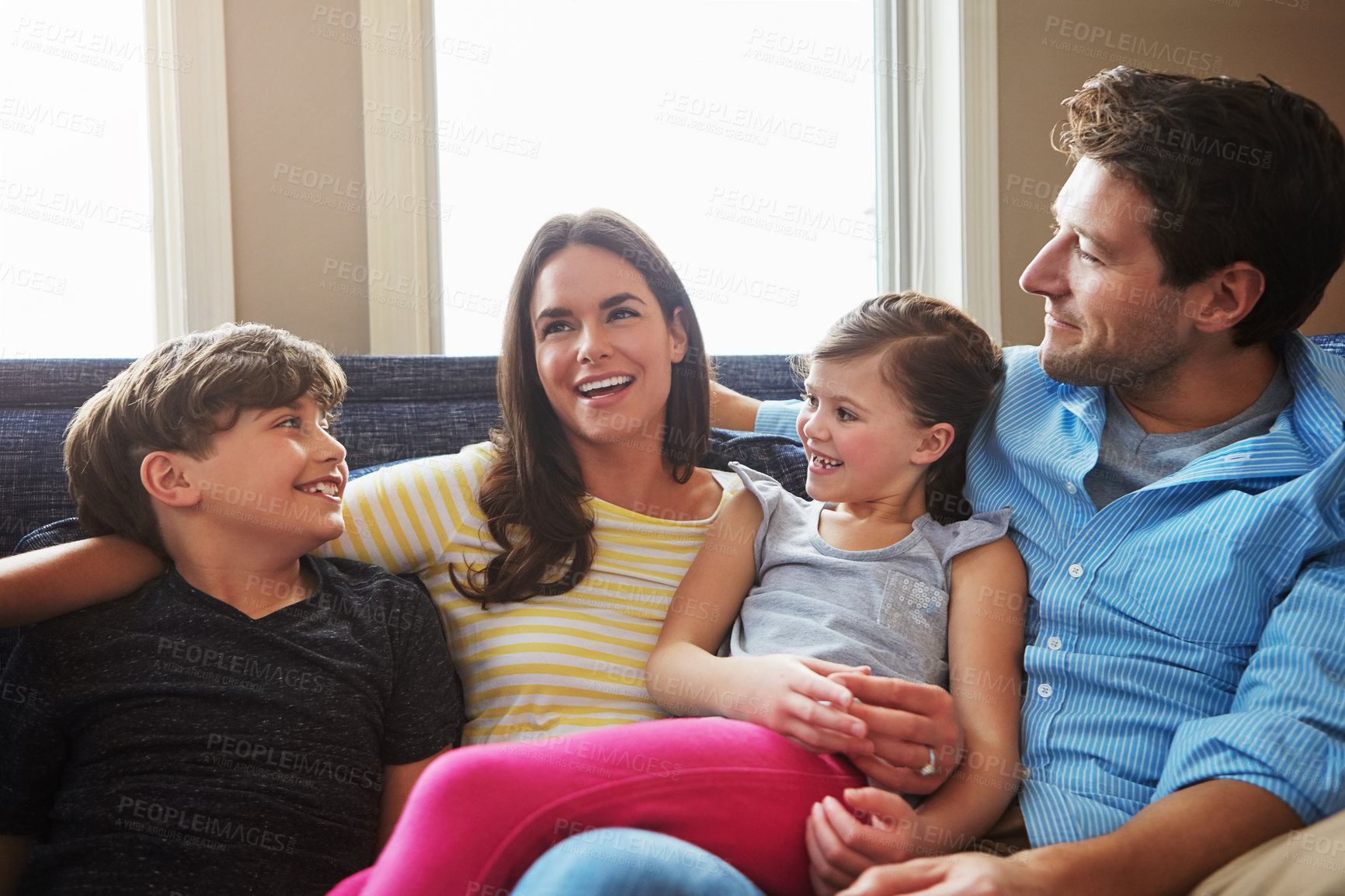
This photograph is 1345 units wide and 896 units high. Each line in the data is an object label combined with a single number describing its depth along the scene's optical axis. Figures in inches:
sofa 50.9
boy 40.3
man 37.0
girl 34.4
